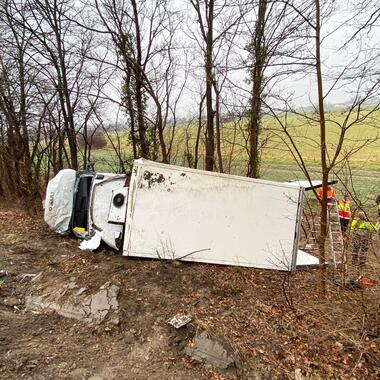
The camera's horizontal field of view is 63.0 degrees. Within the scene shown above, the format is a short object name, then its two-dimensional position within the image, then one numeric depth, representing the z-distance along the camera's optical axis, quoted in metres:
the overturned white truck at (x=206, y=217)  5.14
